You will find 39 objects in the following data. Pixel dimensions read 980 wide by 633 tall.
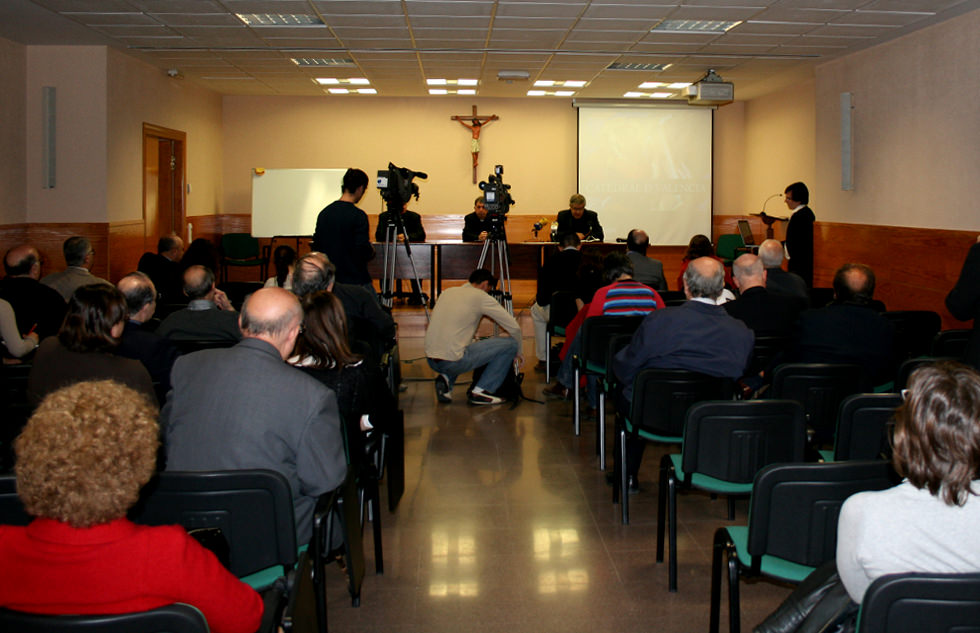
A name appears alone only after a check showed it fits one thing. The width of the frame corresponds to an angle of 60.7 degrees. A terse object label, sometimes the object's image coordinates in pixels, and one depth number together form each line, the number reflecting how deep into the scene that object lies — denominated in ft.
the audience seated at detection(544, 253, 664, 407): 17.22
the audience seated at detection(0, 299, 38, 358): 14.94
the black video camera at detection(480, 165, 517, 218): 25.21
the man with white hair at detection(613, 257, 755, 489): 12.32
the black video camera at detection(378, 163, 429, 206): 22.50
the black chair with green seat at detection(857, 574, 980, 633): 5.01
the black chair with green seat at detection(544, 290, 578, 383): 21.71
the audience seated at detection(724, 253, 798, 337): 14.76
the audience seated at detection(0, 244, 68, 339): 15.96
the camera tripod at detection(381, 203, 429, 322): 23.93
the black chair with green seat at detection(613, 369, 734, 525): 11.90
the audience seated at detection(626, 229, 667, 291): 22.49
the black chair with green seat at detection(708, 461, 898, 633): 7.24
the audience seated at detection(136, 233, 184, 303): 21.12
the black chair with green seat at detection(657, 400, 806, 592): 9.79
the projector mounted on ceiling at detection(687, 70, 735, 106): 32.55
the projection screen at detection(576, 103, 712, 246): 41.78
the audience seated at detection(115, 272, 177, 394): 11.25
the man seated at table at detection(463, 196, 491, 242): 32.78
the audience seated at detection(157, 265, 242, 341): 14.16
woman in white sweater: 5.37
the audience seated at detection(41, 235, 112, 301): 17.72
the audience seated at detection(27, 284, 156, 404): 9.83
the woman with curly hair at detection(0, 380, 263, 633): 4.60
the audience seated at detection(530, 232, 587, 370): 23.13
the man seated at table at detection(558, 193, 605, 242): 31.94
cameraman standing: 19.52
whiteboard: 40.42
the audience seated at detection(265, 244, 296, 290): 18.78
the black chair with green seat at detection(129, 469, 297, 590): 6.96
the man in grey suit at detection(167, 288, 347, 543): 7.64
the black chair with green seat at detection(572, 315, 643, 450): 16.53
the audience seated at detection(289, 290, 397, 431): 10.47
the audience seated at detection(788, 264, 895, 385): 13.23
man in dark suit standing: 26.91
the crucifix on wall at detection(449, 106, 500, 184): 42.39
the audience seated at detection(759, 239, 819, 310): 18.15
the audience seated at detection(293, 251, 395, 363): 16.22
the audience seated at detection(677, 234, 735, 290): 22.01
